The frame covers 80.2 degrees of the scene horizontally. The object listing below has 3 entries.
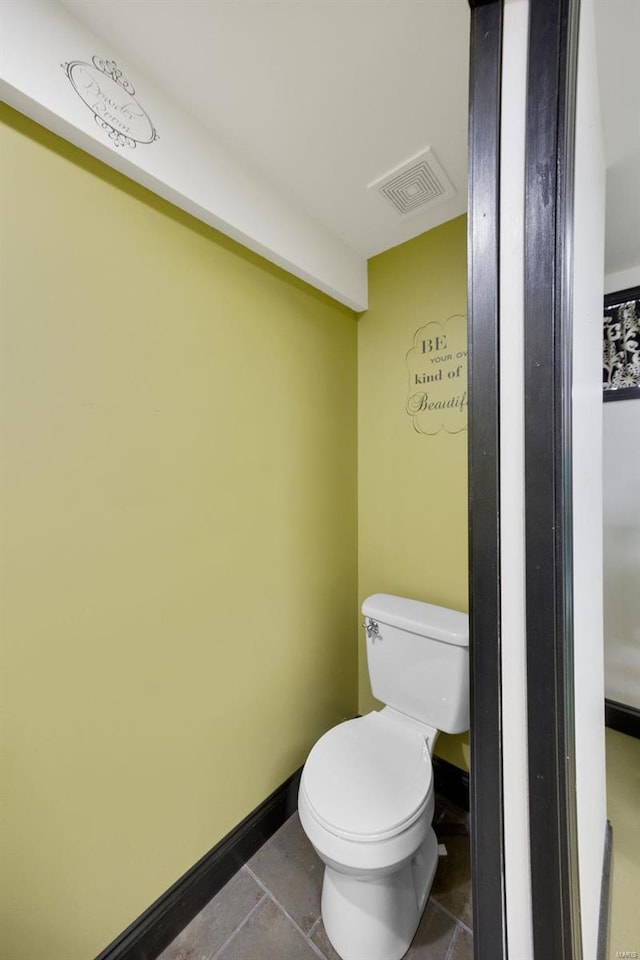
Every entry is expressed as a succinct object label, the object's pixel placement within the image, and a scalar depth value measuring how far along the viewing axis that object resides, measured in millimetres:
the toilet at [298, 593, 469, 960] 978
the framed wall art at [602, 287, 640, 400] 1771
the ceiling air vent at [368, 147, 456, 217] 1181
